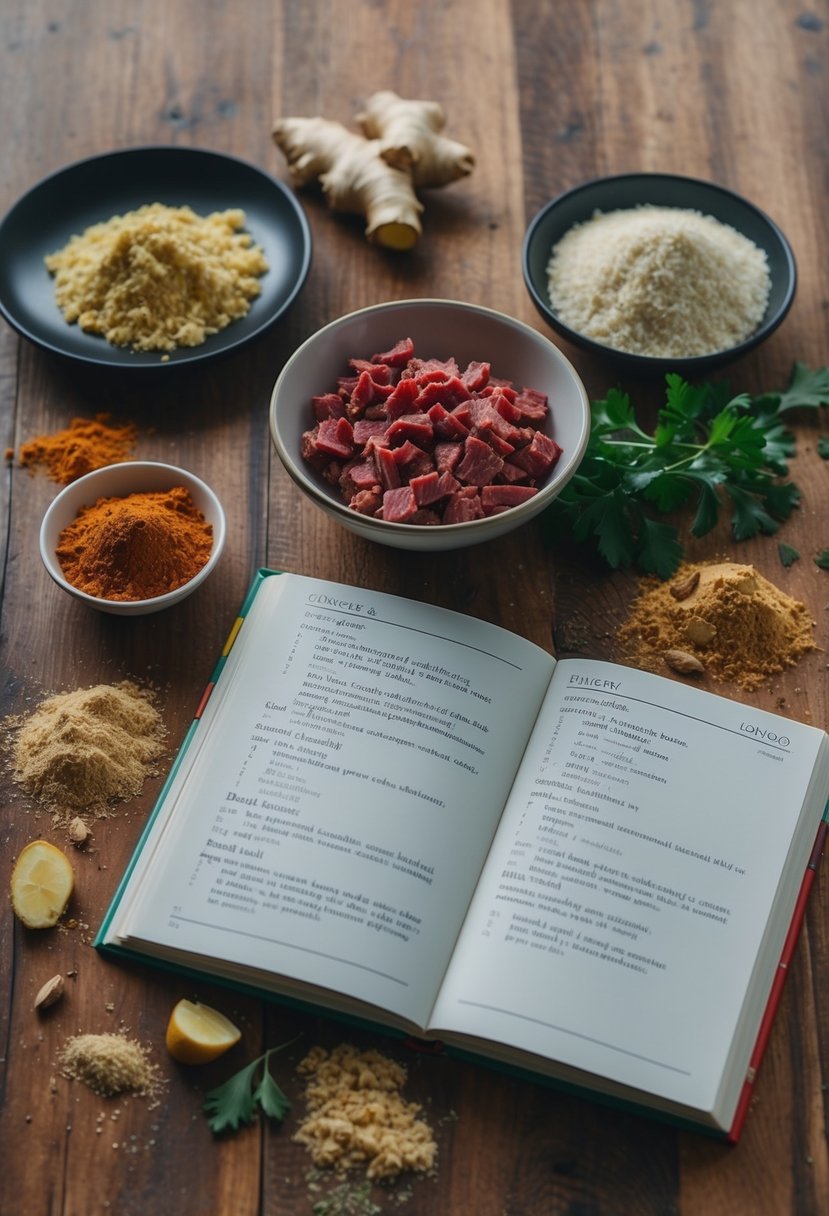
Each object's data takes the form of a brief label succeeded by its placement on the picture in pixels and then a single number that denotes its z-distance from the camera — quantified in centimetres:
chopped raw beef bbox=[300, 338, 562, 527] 129
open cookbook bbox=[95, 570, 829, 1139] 108
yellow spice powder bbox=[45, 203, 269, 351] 153
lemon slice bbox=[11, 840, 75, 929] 118
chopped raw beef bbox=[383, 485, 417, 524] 128
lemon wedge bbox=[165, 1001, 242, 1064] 110
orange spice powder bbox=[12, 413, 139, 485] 149
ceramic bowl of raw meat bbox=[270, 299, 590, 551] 128
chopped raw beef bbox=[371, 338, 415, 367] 141
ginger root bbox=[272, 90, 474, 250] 166
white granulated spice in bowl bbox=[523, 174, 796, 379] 149
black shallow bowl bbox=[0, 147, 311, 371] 155
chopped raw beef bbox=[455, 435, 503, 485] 130
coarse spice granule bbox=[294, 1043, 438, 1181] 106
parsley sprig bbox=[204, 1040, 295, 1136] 108
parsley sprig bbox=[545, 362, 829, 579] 139
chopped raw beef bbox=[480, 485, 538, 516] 129
